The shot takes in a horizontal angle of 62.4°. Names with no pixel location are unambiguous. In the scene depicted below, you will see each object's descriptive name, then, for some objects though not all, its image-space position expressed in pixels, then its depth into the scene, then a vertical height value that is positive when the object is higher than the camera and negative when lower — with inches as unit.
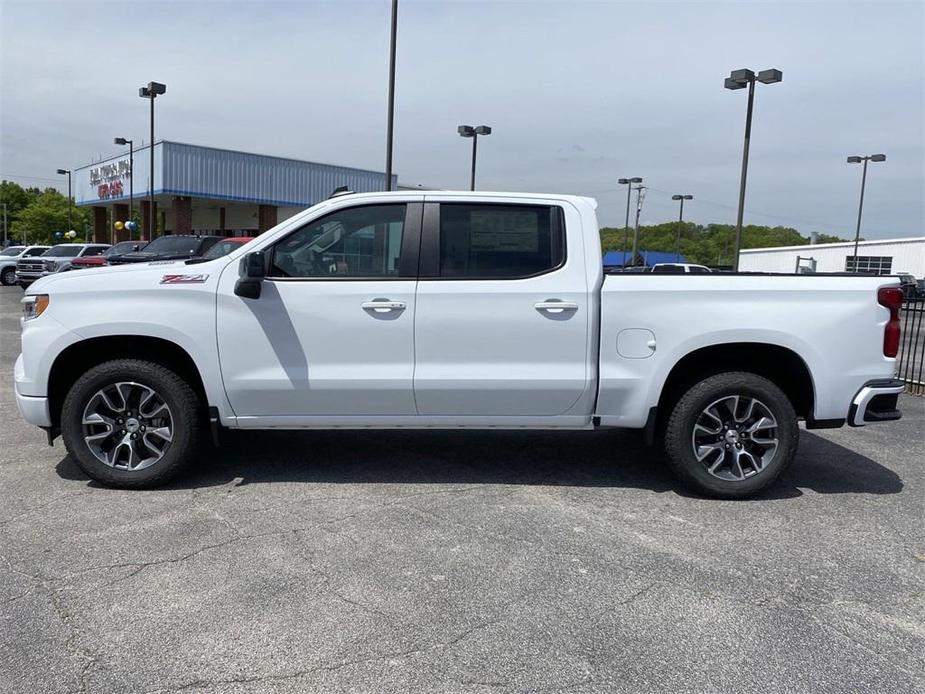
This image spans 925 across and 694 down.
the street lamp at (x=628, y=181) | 2048.5 +240.4
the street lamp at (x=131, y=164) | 1450.5 +159.6
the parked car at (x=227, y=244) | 558.3 +5.8
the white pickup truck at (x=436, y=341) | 189.0 -19.6
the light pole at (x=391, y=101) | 666.2 +140.2
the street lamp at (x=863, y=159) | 1560.0 +252.4
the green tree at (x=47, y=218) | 3599.9 +117.6
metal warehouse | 2059.5 +72.3
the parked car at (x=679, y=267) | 668.6 +5.6
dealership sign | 1572.3 +148.5
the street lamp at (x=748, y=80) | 791.7 +206.3
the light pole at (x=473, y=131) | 1146.2 +198.3
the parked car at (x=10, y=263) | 1205.1 -34.3
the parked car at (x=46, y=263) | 1042.1 -27.3
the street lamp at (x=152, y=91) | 1086.9 +223.8
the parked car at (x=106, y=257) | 806.3 -12.5
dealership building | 1412.4 +135.1
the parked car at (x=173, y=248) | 684.1 +0.6
